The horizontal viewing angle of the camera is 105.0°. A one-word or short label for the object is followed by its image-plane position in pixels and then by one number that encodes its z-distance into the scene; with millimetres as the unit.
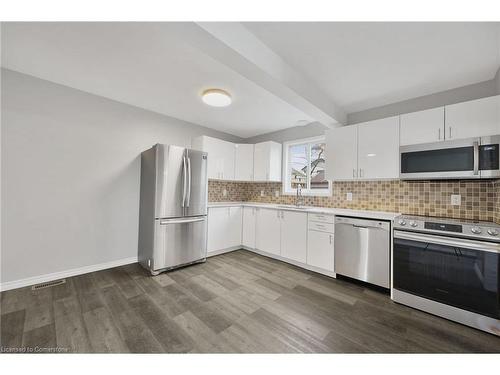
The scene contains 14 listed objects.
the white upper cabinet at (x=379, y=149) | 2434
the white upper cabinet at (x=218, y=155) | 3668
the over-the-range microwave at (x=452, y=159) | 1848
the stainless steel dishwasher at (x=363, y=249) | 2250
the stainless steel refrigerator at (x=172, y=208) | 2689
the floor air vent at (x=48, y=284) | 2223
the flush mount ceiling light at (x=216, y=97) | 2437
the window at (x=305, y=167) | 3661
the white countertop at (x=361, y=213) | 2313
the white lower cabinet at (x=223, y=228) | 3393
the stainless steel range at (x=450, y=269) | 1628
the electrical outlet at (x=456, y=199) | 2242
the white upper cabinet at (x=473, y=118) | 1869
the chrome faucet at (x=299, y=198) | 3643
